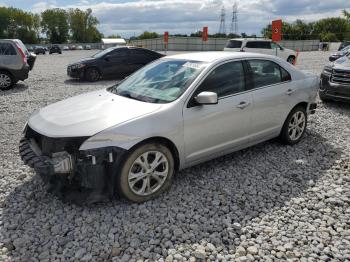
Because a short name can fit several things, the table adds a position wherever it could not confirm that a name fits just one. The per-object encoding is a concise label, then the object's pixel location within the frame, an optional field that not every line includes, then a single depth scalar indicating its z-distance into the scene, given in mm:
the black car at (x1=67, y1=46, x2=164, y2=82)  12977
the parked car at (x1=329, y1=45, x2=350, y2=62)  22172
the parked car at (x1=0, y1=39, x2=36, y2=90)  10914
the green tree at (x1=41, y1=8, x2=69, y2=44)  123562
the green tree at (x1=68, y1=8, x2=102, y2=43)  126438
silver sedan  3453
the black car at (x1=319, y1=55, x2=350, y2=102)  7848
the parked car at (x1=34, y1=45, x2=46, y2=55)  52303
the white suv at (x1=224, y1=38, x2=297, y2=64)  19766
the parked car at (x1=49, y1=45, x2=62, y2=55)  52781
